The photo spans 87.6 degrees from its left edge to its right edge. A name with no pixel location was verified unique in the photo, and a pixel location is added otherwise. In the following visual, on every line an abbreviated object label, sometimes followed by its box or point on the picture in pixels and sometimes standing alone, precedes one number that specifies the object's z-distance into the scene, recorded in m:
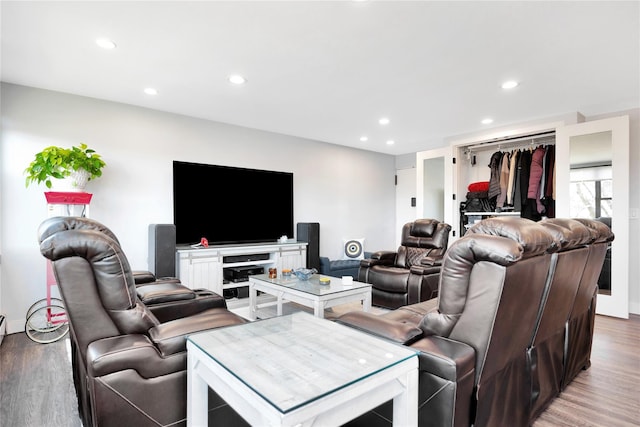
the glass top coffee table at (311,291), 3.08
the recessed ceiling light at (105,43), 2.55
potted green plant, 3.17
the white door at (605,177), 3.93
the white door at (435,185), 5.46
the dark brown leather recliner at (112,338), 1.36
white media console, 4.09
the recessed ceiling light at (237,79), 3.25
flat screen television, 4.40
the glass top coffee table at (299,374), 0.92
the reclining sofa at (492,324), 1.33
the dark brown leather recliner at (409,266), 3.81
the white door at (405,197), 7.05
